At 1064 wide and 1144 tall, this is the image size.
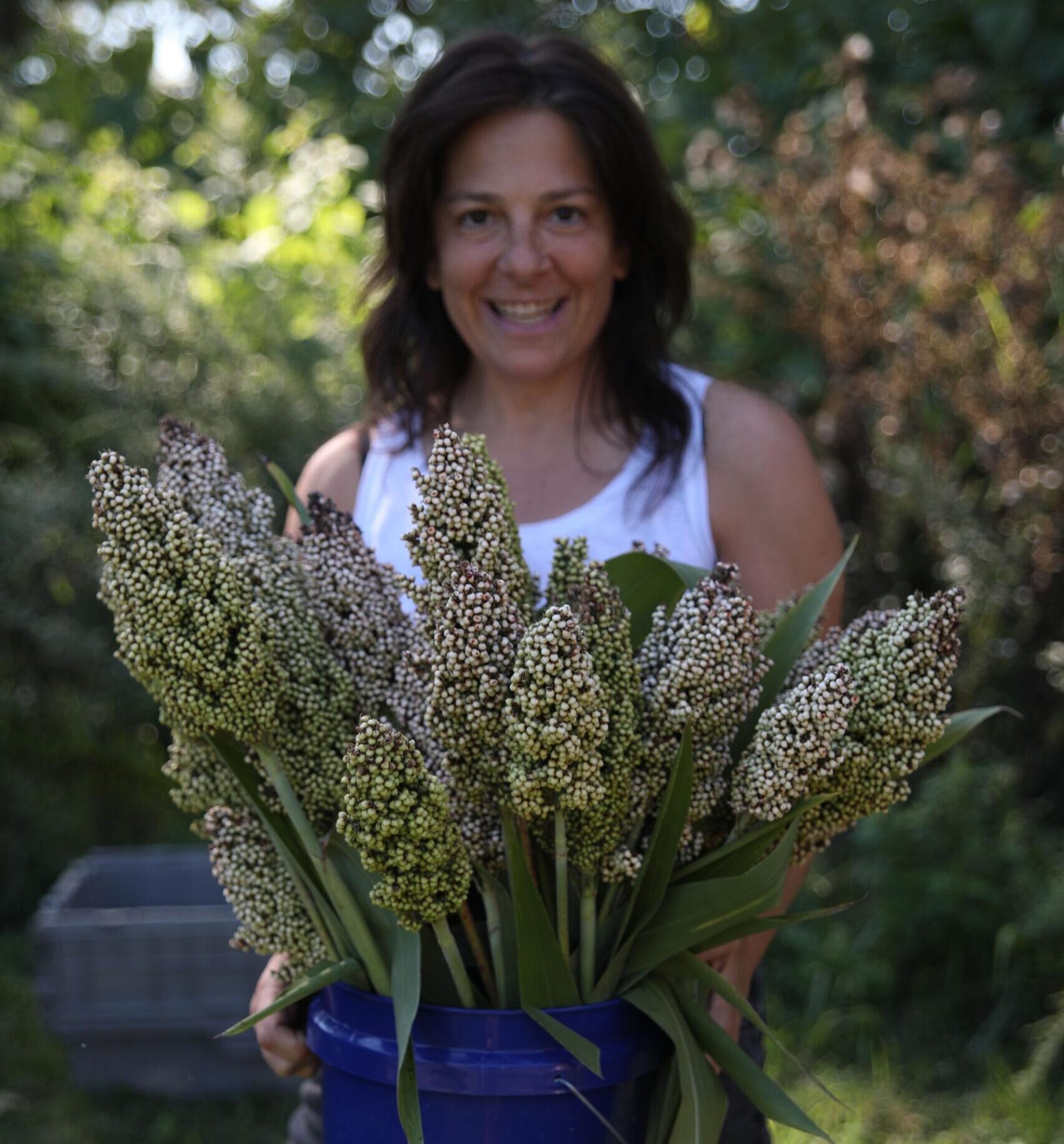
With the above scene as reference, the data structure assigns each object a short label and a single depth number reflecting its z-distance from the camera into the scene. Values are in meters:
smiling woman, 1.85
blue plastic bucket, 1.07
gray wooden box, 3.30
